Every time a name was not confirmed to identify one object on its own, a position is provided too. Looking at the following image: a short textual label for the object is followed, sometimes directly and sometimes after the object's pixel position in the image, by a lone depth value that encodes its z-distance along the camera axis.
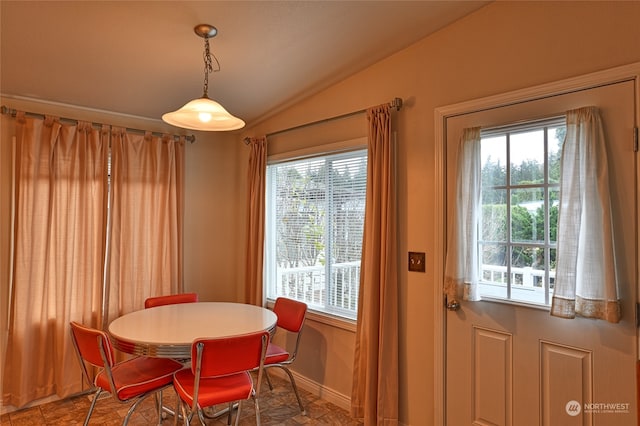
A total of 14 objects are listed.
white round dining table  2.15
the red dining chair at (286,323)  2.76
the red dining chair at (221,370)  2.01
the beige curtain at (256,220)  3.61
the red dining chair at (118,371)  2.13
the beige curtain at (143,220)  3.27
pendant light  2.08
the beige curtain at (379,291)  2.51
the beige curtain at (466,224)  2.19
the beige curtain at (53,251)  2.85
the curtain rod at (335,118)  2.55
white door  1.74
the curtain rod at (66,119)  2.82
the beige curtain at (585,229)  1.74
